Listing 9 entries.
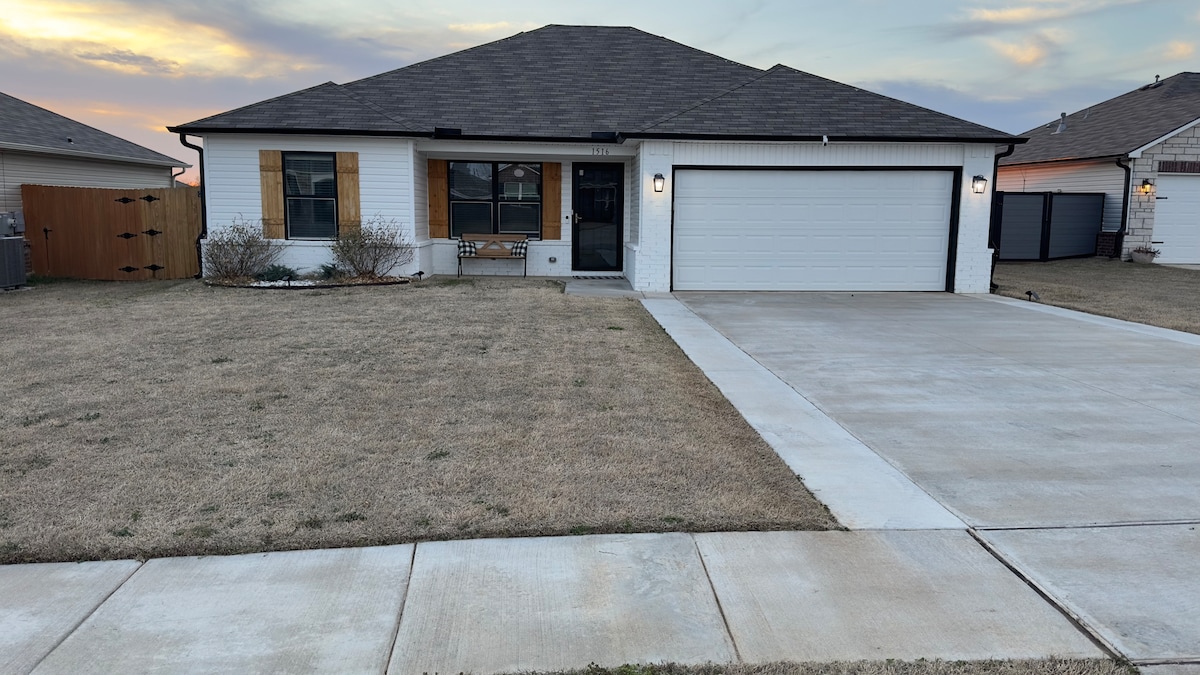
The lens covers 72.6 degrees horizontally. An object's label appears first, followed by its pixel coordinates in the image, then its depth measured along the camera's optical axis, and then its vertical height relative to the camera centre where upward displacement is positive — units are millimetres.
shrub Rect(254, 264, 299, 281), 15133 -921
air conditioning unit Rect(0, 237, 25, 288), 14062 -723
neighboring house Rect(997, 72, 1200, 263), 21188 +1613
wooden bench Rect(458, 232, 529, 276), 16594 -407
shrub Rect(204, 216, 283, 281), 15000 -522
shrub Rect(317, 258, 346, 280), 15357 -884
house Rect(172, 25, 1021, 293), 14281 +934
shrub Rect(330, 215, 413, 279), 14992 -452
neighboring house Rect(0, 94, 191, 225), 16125 +1473
